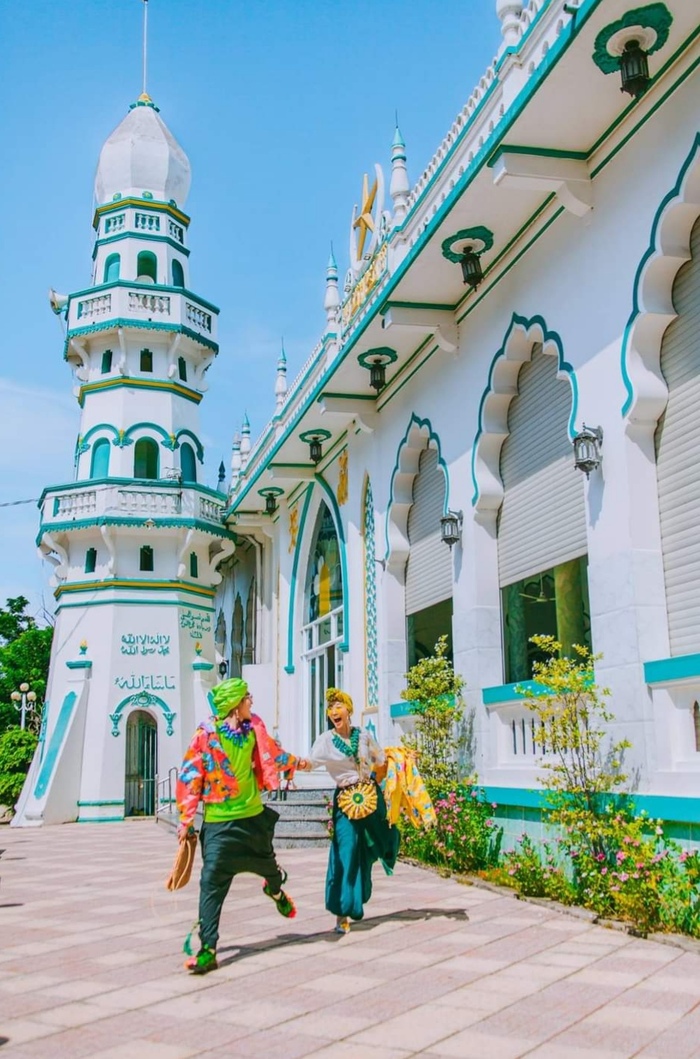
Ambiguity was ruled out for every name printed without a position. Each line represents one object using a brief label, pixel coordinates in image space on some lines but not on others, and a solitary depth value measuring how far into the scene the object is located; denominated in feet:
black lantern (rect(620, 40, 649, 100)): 22.58
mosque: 23.63
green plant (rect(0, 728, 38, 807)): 69.67
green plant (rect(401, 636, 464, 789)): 32.60
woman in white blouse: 21.84
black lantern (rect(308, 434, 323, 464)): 51.49
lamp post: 79.61
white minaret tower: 66.08
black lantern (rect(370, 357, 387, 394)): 41.22
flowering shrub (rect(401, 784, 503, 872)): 30.27
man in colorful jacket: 18.51
